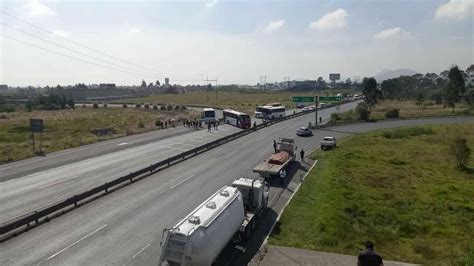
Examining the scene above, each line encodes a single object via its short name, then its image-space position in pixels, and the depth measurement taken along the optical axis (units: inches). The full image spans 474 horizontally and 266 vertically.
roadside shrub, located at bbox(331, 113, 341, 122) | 3377.0
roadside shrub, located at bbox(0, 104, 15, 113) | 5516.7
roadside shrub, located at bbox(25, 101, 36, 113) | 5503.9
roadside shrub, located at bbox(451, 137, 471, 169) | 1594.5
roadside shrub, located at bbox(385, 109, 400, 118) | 3575.3
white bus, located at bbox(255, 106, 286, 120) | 3636.8
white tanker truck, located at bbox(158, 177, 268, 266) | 590.9
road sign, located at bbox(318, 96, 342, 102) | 2933.1
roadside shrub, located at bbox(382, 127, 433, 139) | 2509.8
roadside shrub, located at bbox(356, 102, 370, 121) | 3419.5
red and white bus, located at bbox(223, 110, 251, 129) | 3009.4
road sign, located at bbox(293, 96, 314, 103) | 2986.7
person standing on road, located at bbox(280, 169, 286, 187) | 1308.3
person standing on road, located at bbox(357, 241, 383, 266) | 529.7
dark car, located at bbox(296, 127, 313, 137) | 2551.2
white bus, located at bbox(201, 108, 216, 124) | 3221.0
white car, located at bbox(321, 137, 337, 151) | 2049.7
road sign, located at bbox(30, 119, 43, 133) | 1909.4
